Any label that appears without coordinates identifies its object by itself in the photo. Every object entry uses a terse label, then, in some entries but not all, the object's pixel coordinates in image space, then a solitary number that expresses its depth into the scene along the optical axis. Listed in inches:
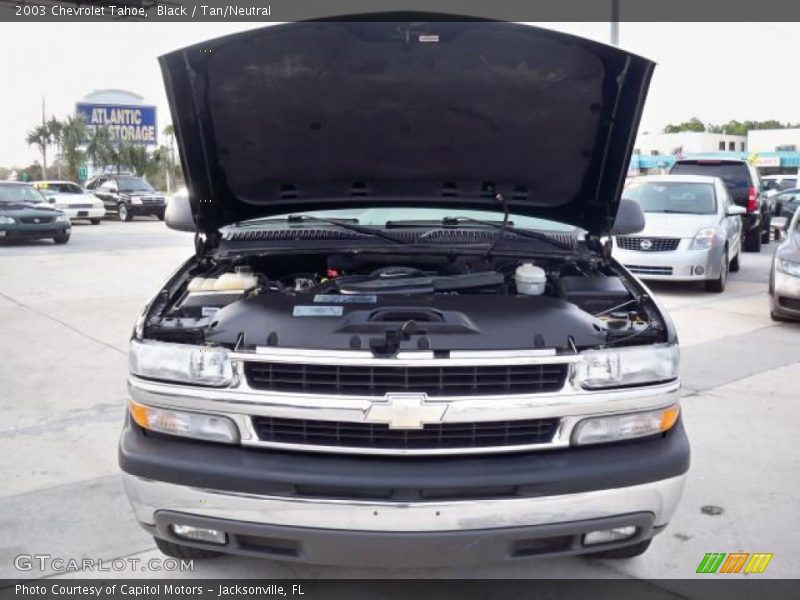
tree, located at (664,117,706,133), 3889.8
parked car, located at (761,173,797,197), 1248.3
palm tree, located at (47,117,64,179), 1583.5
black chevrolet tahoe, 97.7
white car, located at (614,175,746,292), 402.3
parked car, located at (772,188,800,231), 732.7
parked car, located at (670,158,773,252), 593.6
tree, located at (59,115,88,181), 1540.4
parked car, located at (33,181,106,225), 901.8
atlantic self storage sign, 1695.4
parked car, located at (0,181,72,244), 650.2
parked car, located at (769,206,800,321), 317.1
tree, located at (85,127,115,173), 1521.9
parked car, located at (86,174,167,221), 1005.8
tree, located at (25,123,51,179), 1721.2
